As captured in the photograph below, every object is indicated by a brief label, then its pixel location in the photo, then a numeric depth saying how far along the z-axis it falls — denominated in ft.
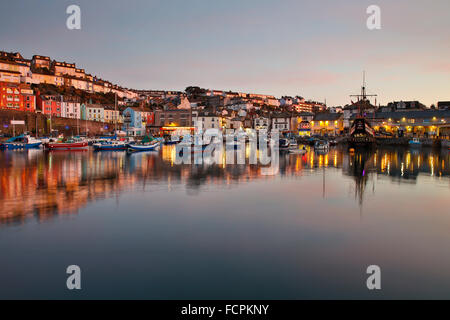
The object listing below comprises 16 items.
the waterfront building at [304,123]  320.99
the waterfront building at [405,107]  303.07
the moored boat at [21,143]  173.27
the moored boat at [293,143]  173.06
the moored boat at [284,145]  165.89
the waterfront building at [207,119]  308.60
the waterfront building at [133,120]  297.33
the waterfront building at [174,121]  299.79
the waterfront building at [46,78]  347.97
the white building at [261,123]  384.06
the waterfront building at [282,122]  354.54
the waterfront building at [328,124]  301.02
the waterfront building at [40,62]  398.42
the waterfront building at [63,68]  398.36
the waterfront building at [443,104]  304.54
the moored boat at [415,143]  187.52
